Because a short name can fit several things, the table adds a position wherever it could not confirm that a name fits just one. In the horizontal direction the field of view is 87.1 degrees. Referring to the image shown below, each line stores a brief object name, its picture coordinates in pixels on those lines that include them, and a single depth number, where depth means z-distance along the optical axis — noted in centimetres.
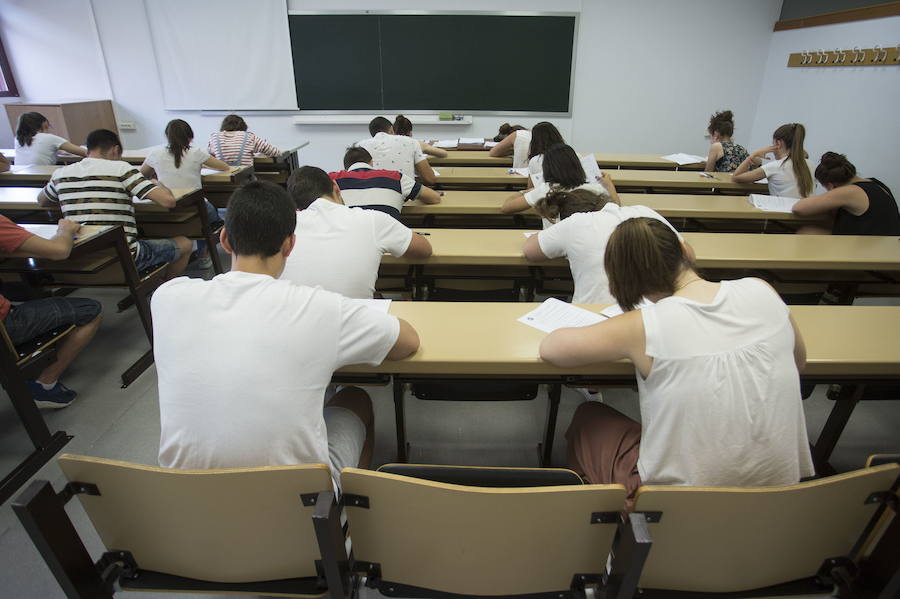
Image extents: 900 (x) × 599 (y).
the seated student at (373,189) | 255
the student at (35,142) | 437
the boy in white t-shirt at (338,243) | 180
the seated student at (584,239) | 186
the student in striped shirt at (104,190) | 272
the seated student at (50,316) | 199
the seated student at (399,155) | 355
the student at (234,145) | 448
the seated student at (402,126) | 417
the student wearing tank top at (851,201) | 269
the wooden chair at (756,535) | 83
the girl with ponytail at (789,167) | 339
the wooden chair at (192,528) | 85
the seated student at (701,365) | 100
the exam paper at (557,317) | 153
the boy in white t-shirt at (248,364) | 101
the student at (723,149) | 443
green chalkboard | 635
